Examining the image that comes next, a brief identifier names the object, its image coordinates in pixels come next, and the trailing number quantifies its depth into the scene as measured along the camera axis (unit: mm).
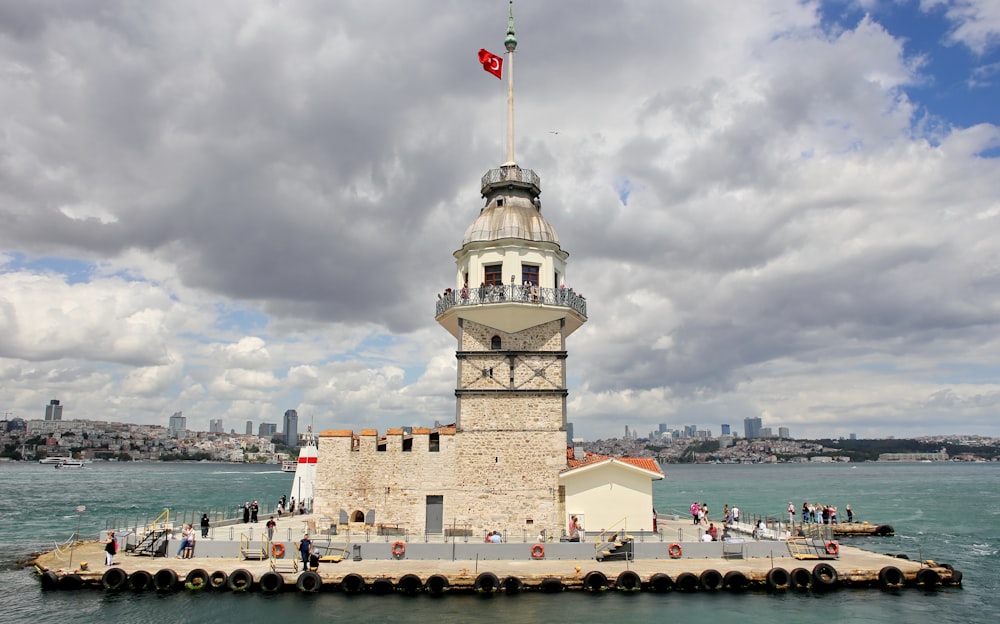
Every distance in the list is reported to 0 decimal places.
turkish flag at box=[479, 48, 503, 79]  32750
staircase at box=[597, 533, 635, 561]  25234
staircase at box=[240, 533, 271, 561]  25656
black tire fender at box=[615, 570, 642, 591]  23172
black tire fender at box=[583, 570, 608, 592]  23078
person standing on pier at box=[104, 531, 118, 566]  24891
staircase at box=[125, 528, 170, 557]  26562
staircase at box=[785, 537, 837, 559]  25828
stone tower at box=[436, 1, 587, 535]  28641
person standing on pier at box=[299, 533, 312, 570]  24228
